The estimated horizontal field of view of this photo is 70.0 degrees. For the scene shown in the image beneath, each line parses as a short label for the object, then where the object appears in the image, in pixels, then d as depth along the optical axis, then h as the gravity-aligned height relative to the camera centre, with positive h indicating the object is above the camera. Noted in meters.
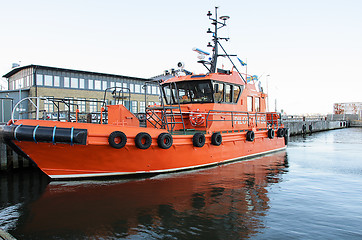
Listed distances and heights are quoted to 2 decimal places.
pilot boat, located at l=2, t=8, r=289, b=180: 5.73 -0.35
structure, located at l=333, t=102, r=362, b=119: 51.26 +2.17
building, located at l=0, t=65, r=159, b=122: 21.22 +3.58
